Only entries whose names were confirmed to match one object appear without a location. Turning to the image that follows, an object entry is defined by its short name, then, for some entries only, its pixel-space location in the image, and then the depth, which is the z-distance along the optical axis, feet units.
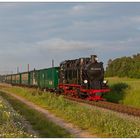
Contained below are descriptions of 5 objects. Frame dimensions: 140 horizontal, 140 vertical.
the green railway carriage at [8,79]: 272.57
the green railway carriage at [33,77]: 158.55
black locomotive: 86.25
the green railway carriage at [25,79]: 183.99
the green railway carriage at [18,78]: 216.95
